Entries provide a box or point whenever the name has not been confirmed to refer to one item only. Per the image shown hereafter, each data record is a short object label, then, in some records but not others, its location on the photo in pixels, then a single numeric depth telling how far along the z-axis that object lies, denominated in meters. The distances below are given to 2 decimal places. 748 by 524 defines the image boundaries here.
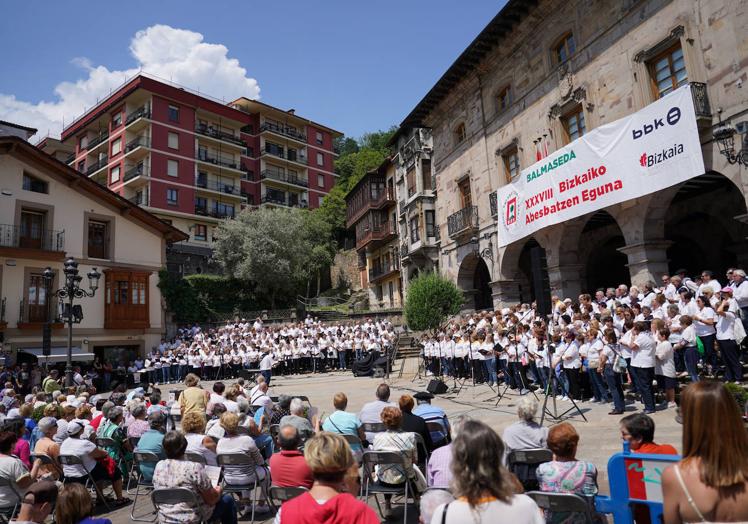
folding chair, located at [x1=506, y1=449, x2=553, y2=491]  4.67
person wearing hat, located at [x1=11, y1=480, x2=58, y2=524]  3.85
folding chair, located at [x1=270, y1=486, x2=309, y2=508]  4.42
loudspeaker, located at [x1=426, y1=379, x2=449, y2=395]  13.04
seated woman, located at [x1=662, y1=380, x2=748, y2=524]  2.13
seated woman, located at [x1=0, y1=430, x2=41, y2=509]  5.41
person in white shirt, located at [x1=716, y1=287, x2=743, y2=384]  9.45
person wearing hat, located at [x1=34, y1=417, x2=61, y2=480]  6.23
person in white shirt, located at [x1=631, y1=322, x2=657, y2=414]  9.14
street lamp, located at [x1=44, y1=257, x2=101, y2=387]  14.30
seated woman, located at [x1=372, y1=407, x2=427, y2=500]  5.23
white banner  12.23
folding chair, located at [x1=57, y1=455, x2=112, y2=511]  6.55
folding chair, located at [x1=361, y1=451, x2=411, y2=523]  4.96
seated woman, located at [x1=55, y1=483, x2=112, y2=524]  3.41
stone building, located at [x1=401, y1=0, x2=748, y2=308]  12.62
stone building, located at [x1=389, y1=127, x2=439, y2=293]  29.72
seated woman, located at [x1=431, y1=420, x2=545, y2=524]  2.37
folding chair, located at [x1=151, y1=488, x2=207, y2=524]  4.45
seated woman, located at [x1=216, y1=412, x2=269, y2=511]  5.77
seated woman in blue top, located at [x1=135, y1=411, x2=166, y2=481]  6.51
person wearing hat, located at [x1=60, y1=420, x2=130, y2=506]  6.65
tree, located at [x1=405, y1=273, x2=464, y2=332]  20.38
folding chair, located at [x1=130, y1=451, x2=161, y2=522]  6.16
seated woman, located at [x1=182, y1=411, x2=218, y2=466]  5.80
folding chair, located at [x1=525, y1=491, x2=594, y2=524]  3.41
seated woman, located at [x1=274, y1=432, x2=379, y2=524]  2.82
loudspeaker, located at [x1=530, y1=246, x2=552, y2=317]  9.52
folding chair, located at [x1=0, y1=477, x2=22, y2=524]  5.39
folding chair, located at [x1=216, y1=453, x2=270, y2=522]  5.61
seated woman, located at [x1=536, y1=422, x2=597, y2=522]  3.74
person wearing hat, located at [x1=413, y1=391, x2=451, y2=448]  6.17
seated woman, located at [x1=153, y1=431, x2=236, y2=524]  4.52
